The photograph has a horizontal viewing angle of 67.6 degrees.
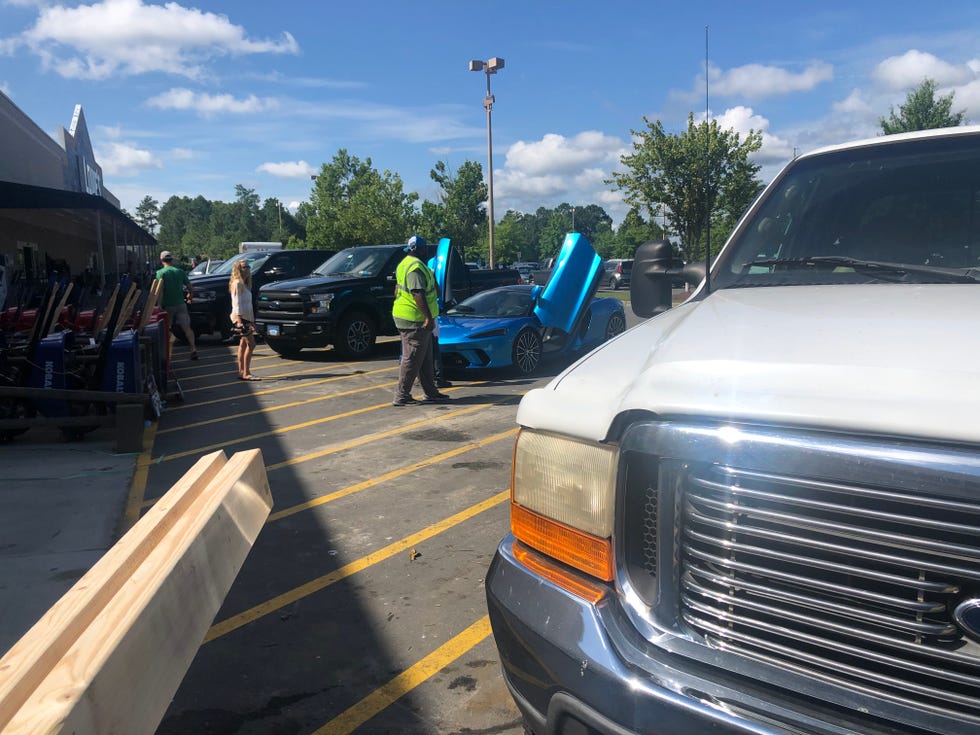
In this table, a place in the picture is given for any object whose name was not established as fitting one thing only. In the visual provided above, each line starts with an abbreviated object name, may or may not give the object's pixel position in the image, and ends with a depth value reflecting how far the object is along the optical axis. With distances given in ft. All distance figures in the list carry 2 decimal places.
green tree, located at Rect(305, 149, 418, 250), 127.54
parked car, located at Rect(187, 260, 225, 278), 78.56
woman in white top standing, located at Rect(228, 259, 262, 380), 33.19
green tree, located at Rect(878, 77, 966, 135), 99.60
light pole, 85.25
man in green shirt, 37.78
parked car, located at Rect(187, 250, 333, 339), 48.29
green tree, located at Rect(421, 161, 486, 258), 176.45
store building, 44.62
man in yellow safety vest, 26.50
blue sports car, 31.81
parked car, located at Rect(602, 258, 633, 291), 141.49
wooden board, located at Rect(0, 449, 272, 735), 4.69
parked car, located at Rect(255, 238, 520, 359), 39.50
